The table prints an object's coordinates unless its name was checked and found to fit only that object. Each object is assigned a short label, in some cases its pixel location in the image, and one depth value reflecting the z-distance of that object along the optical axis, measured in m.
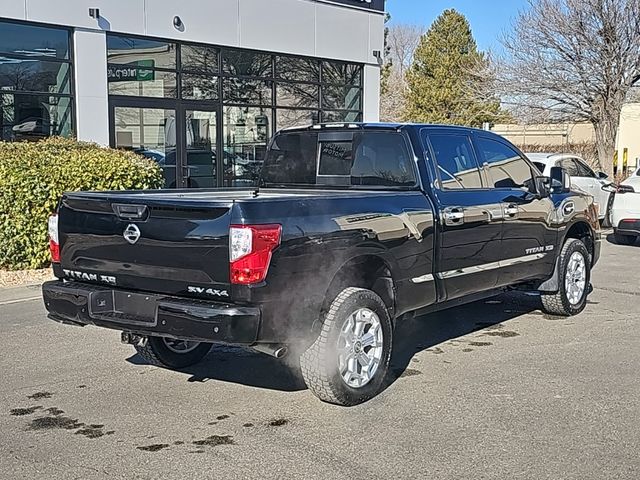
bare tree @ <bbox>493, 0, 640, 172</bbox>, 19.58
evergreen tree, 35.59
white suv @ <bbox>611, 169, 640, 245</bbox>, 13.27
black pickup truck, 4.83
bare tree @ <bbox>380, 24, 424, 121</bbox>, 44.31
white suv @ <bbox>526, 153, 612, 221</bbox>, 14.80
